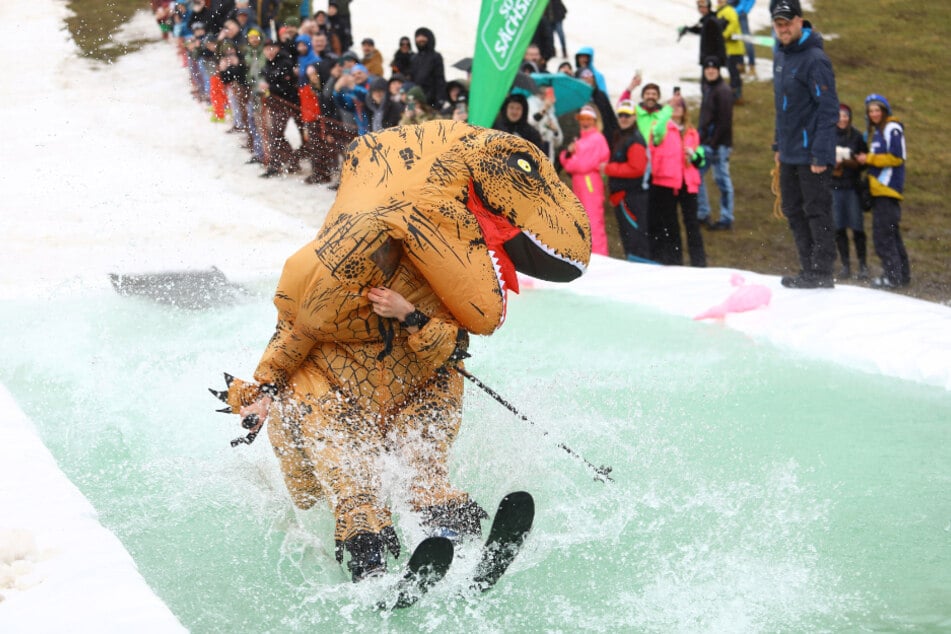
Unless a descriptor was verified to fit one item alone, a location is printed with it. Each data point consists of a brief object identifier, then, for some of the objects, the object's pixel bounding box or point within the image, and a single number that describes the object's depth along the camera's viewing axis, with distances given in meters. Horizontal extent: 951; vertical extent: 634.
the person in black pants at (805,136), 14.01
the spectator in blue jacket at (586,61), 23.37
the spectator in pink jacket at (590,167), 18.72
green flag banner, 17.87
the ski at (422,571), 7.39
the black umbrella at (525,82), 19.62
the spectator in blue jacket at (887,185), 16.83
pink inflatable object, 14.23
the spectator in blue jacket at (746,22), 32.16
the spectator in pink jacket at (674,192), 18.34
